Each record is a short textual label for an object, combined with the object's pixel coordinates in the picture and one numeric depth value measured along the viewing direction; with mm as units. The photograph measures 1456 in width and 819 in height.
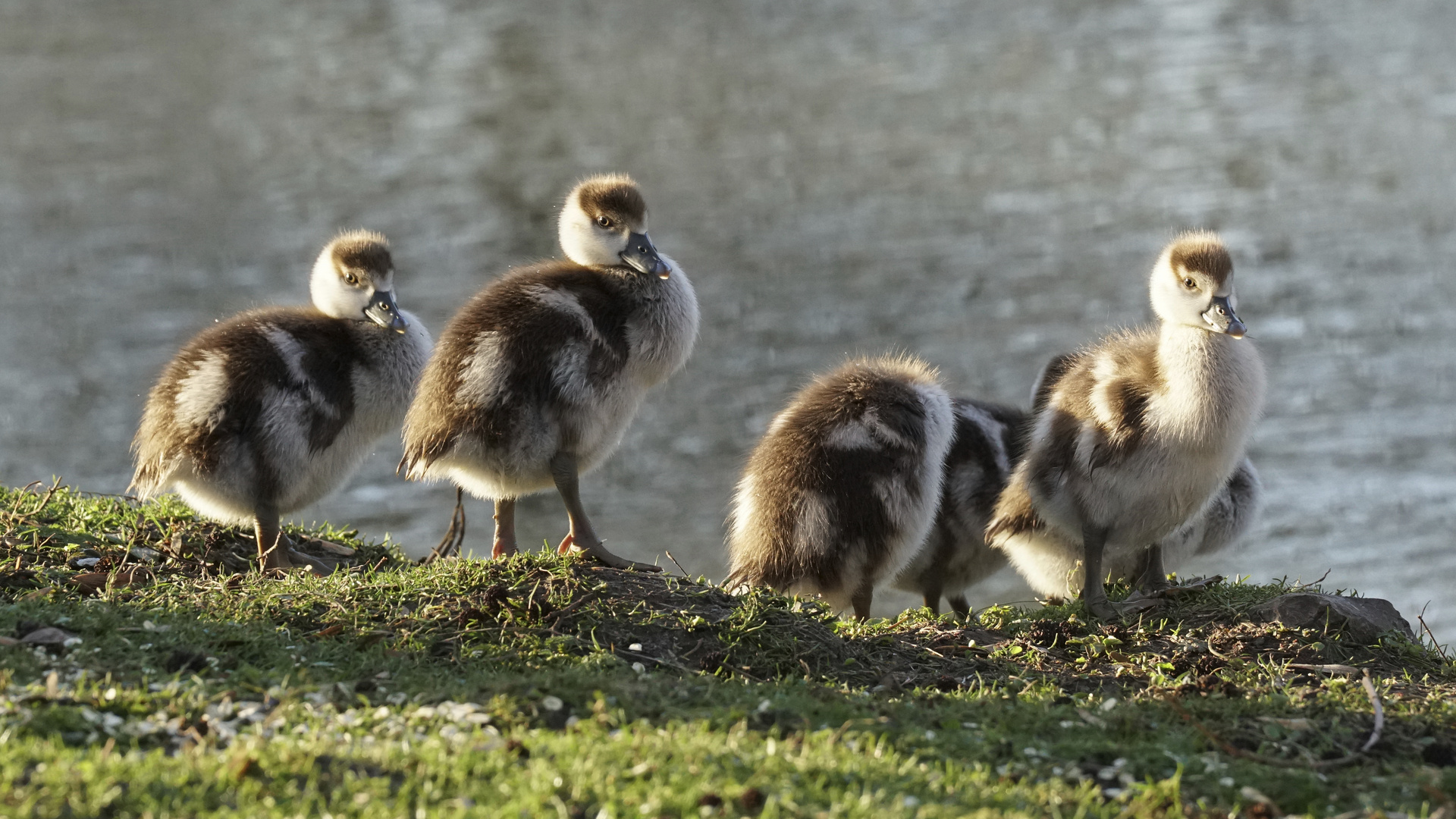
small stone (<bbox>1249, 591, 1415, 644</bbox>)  13859
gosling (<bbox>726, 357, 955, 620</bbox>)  15531
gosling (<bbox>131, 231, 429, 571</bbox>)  15320
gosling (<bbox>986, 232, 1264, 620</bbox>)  14820
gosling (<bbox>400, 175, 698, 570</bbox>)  14578
